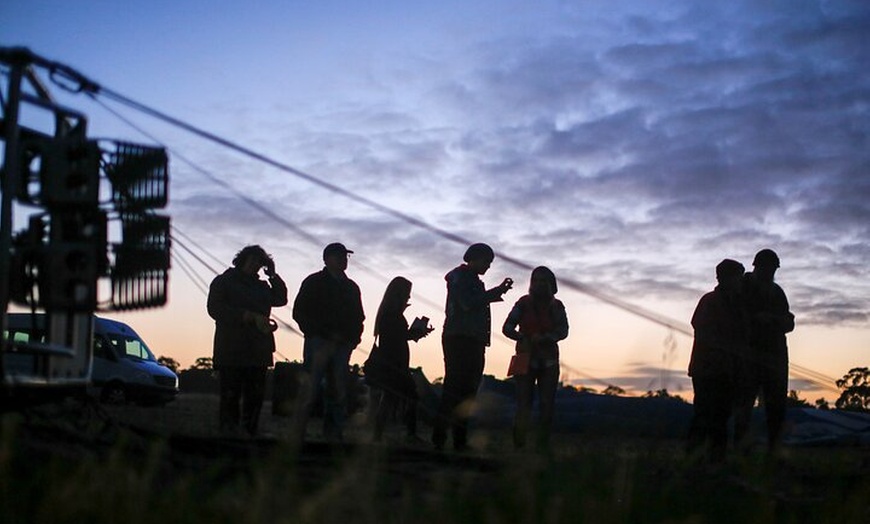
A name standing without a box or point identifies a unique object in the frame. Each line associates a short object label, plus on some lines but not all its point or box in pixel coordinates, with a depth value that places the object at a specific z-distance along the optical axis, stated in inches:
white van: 938.1
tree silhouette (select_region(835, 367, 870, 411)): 662.5
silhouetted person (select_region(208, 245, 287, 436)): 410.0
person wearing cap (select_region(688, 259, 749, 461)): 378.6
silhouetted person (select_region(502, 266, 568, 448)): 409.1
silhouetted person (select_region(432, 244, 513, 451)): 403.5
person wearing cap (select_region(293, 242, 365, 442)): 398.3
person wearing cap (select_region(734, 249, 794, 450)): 397.1
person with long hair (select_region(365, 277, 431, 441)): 448.5
